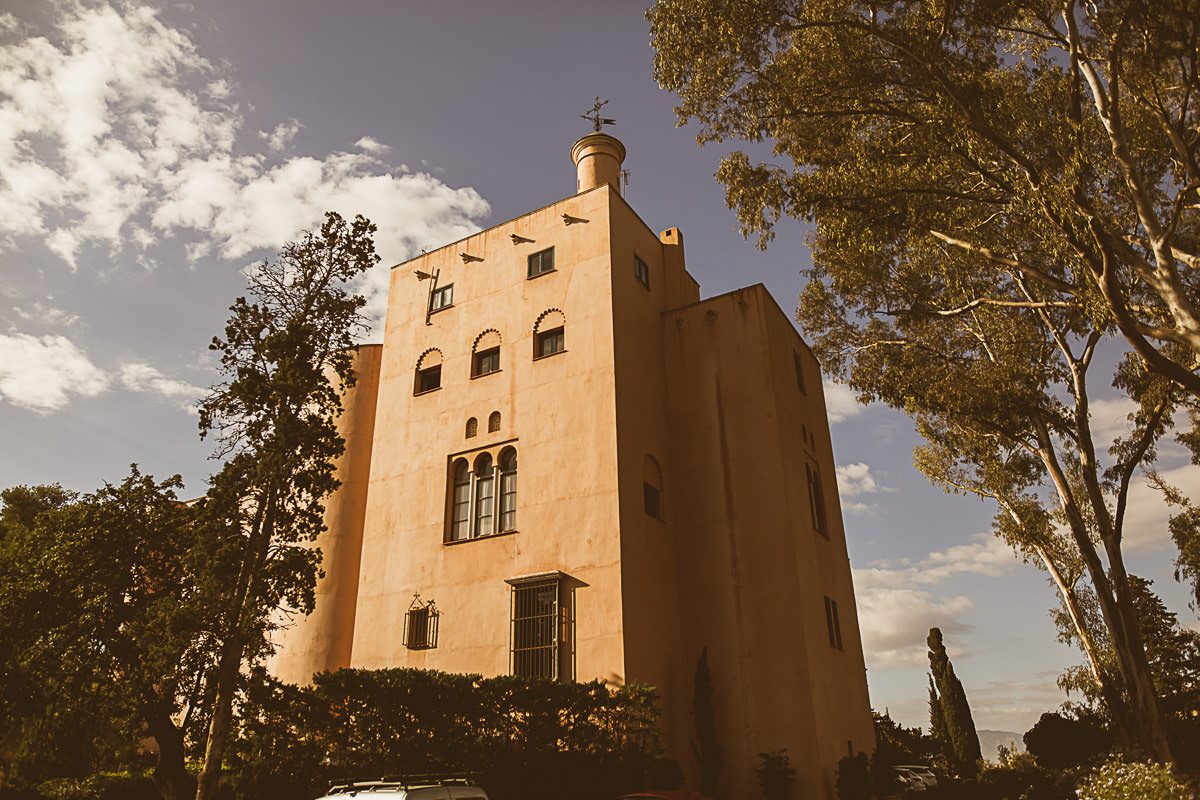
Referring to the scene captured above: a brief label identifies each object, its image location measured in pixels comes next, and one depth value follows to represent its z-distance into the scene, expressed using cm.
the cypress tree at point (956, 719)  3562
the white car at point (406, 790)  787
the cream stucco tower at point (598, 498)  1903
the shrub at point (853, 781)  1864
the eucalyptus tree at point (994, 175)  1445
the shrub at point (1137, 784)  1327
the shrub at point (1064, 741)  3042
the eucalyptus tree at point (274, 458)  1407
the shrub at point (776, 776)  1769
